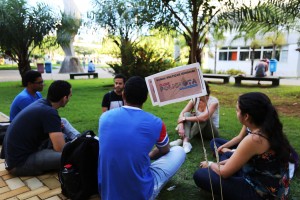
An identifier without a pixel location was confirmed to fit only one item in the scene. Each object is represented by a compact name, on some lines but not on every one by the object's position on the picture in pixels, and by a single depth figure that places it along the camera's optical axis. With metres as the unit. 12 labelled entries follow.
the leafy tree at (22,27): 11.12
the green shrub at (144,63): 11.32
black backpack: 2.56
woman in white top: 4.02
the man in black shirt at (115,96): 4.29
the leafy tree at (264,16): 8.37
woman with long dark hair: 2.05
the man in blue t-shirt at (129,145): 2.06
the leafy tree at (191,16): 8.92
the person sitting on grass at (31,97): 3.89
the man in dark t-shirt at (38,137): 2.89
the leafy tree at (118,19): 12.71
